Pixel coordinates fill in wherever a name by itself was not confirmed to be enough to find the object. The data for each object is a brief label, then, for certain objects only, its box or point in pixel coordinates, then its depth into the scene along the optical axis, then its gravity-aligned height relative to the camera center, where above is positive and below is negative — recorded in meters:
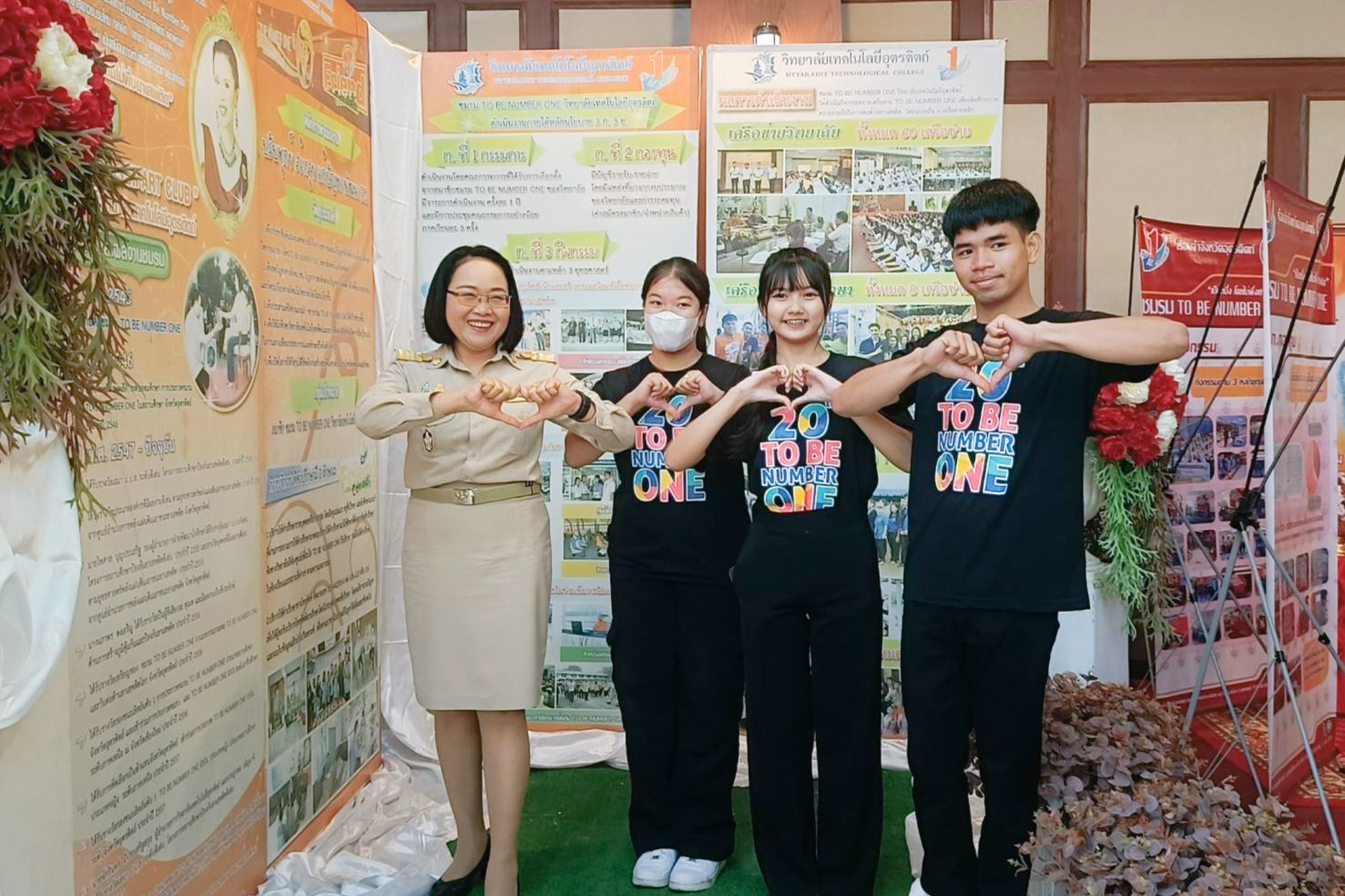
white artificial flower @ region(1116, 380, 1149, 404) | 3.12 +0.02
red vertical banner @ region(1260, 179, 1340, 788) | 2.70 -0.19
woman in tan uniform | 2.27 -0.33
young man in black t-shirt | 2.03 -0.28
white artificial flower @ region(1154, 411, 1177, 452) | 3.14 -0.09
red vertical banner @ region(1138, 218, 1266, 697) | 3.77 -0.10
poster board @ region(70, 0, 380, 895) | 1.92 -0.17
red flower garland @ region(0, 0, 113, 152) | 1.12 +0.38
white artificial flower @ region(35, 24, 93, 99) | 1.17 +0.42
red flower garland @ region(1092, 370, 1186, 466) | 3.13 -0.07
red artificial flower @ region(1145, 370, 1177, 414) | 3.12 +0.02
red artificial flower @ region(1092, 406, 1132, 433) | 3.16 -0.07
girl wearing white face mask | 2.43 -0.51
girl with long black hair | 2.23 -0.46
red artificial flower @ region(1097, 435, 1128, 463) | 3.16 -0.17
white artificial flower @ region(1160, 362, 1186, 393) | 3.22 +0.10
